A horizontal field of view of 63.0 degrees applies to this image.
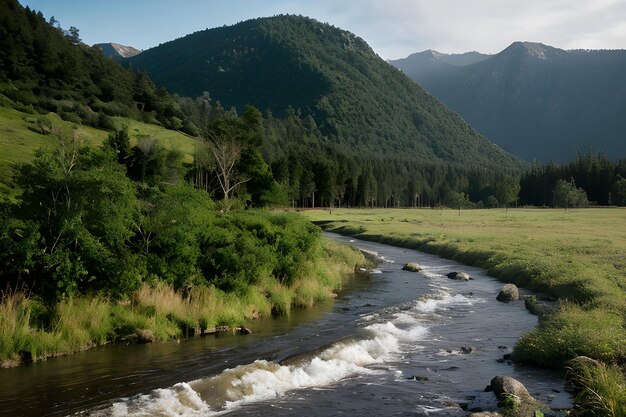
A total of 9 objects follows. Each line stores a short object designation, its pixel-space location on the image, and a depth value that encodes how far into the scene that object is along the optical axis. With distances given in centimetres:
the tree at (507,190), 17438
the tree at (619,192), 15512
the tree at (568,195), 15412
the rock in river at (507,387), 1524
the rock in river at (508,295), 3306
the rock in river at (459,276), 4275
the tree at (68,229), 1858
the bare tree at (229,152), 7306
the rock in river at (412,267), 4762
